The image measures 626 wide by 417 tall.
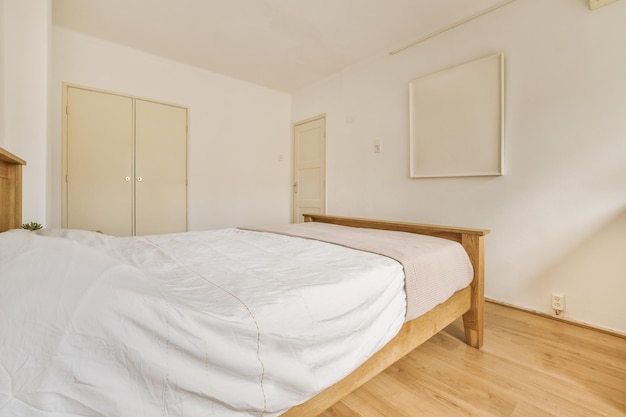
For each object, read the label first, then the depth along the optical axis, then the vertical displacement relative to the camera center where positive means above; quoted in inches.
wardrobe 112.7 +18.3
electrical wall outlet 80.7 -26.6
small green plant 69.7 -4.9
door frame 174.2 +21.9
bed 22.1 -12.0
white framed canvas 92.8 +31.3
